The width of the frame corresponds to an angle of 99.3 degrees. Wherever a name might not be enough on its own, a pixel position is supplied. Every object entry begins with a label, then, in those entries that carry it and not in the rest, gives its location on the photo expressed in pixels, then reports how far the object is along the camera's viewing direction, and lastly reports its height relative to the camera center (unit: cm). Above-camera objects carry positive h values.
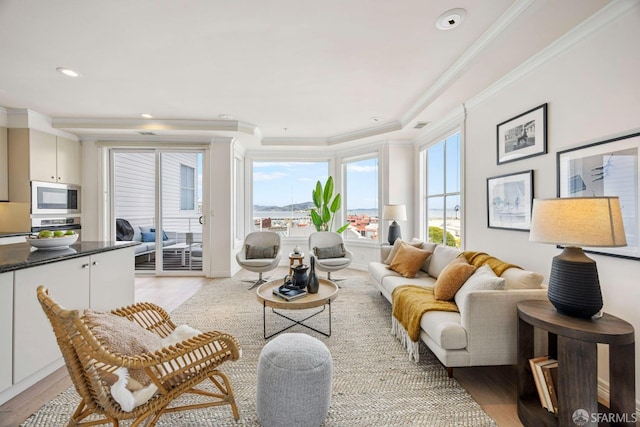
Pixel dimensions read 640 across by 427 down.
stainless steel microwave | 387 +22
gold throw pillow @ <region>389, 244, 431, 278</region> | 313 -57
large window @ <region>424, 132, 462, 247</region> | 378 +31
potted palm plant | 512 +11
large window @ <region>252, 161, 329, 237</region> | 579 +38
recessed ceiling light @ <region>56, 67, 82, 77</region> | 269 +141
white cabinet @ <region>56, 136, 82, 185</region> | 426 +84
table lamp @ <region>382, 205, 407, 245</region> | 437 -7
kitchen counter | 165 -60
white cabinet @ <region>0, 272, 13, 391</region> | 161 -69
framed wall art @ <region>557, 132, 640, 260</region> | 158 +23
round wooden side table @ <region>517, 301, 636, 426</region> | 133 -77
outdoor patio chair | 491 -67
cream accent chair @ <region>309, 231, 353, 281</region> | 404 -58
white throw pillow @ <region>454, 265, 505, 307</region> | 188 -51
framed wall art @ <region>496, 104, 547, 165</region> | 225 +69
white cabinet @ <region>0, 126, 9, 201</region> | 370 +62
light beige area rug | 158 -120
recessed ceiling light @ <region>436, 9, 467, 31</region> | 188 +138
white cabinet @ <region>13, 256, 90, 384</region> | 170 -66
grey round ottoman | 146 -95
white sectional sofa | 180 -79
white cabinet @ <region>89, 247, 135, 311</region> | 229 -62
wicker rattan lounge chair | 113 -72
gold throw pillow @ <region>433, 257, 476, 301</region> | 227 -58
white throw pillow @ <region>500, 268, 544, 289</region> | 190 -49
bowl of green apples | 218 -23
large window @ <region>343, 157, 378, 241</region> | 531 +29
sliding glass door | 480 +14
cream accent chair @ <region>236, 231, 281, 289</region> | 402 -69
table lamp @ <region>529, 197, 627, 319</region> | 135 -13
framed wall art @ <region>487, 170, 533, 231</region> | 242 +11
